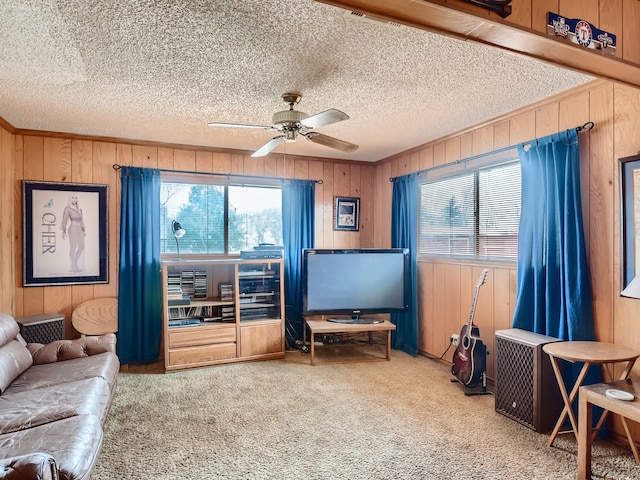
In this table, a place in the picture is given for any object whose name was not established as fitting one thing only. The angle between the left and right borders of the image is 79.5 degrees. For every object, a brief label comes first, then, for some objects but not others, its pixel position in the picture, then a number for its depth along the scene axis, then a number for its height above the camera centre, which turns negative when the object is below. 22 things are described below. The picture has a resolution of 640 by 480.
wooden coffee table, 4.12 -0.93
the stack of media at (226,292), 4.29 -0.54
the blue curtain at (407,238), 4.49 +0.04
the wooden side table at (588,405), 2.02 -0.89
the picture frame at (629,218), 2.40 +0.14
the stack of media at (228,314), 4.28 -0.78
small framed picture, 5.27 +0.41
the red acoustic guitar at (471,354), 3.33 -1.00
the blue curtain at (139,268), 4.14 -0.26
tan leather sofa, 1.59 -0.88
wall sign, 1.47 +0.83
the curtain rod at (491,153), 2.68 +0.80
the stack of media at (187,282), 4.25 -0.42
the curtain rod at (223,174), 4.21 +0.84
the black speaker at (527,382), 2.63 -1.01
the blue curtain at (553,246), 2.65 -0.04
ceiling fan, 2.55 +0.83
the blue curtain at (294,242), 4.87 +0.01
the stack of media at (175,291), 4.04 -0.50
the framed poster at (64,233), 3.90 +0.13
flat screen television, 4.39 -0.45
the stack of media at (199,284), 4.32 -0.45
